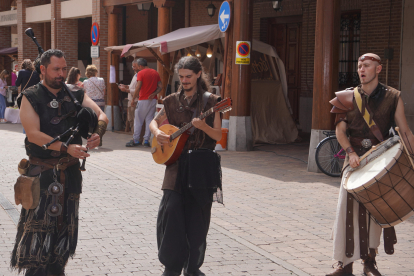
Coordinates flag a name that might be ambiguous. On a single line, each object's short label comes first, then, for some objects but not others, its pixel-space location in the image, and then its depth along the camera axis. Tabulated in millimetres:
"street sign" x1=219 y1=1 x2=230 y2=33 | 12211
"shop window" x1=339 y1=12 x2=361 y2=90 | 15453
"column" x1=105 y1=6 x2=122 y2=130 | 17047
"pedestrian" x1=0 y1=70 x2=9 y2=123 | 20375
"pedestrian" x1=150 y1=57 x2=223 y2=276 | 4324
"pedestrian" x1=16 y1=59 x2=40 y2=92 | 14988
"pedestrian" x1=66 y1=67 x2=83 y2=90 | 11000
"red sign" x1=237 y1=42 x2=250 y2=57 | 11997
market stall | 13367
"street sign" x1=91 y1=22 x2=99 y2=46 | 17609
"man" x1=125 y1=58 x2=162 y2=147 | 12969
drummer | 4543
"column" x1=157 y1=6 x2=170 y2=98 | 14898
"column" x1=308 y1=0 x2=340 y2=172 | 9391
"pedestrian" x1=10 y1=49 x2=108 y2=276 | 4141
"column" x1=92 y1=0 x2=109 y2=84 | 17641
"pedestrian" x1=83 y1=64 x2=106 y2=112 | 13367
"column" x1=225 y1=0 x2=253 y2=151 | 12102
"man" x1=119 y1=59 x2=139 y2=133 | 13366
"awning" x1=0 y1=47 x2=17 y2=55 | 27594
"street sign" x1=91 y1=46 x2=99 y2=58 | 17609
